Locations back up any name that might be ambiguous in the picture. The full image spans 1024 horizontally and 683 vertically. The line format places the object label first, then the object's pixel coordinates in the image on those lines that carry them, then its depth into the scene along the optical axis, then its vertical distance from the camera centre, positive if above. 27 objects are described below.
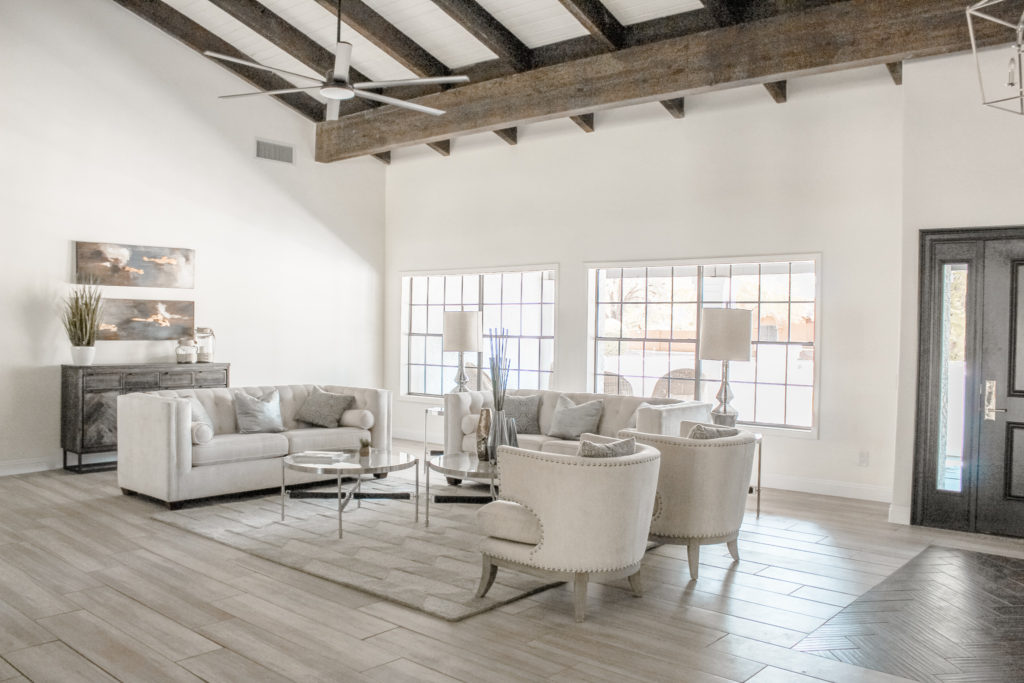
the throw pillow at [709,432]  4.85 -0.55
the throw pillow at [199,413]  6.41 -0.66
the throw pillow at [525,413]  7.41 -0.71
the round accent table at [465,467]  5.45 -0.92
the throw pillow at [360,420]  7.29 -0.78
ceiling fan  5.39 +1.72
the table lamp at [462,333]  8.11 +0.02
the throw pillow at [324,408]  7.29 -0.69
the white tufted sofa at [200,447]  6.00 -0.93
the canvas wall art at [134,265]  7.87 +0.64
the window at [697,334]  7.30 +0.05
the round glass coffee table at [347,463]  5.46 -0.91
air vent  9.30 +2.10
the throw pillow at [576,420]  6.98 -0.72
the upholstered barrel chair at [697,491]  4.62 -0.87
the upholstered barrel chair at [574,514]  3.89 -0.87
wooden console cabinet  7.44 -0.66
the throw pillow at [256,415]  6.76 -0.71
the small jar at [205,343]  8.55 -0.14
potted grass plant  7.53 +0.02
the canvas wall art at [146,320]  8.02 +0.09
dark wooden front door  5.65 -0.28
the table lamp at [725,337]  6.32 +0.02
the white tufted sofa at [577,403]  6.28 -0.66
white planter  7.53 -0.25
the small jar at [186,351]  8.30 -0.22
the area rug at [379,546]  4.25 -1.35
